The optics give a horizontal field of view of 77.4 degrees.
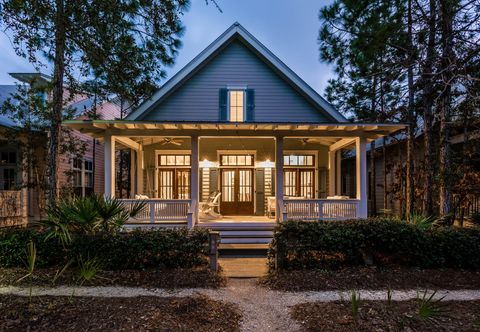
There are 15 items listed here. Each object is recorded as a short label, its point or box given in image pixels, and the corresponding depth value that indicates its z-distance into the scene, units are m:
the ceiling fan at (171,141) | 11.36
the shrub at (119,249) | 5.82
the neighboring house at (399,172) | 9.88
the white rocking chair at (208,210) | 10.14
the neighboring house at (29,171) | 9.74
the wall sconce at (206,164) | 11.80
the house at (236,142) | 8.87
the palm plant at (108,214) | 6.01
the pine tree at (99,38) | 5.91
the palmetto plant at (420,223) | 6.47
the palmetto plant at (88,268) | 5.30
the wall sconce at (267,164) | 11.91
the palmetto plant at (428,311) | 3.91
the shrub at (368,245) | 5.98
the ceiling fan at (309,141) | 11.73
